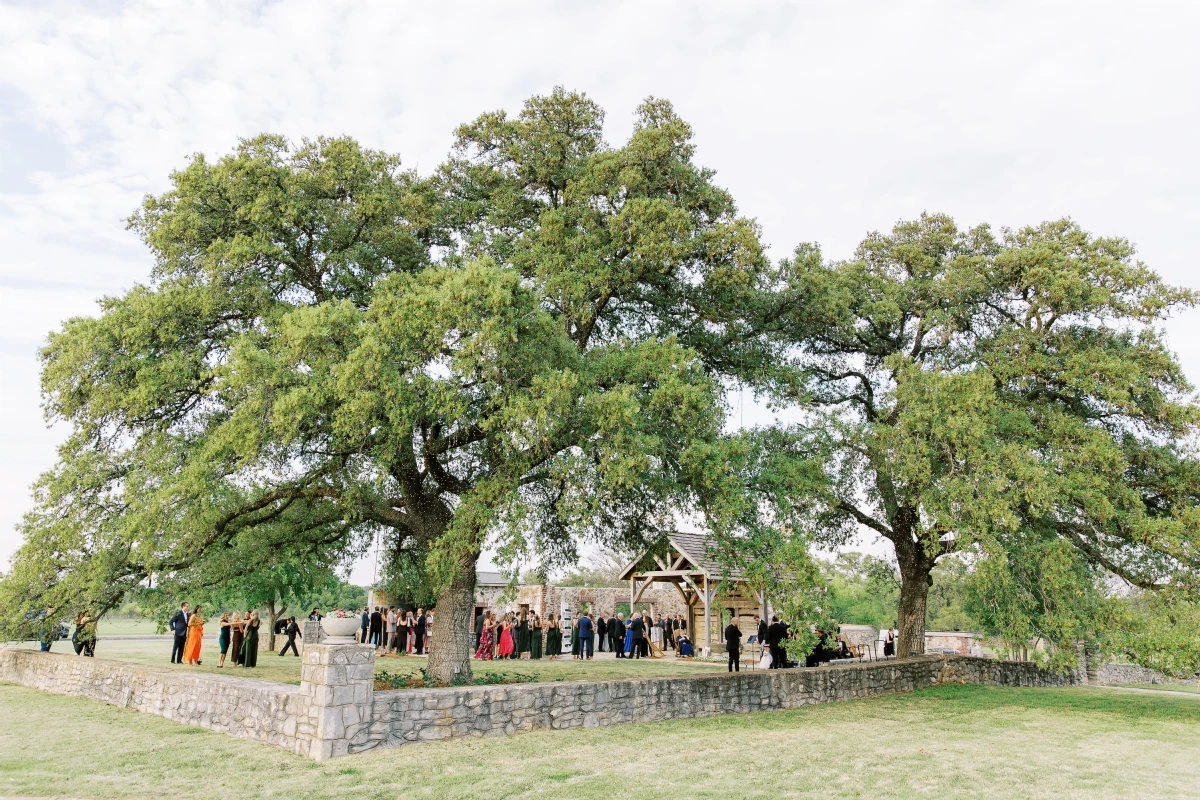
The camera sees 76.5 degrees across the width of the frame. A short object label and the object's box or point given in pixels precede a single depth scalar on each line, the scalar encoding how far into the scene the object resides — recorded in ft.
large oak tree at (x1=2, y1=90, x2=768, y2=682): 35.06
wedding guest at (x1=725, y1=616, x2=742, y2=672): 50.42
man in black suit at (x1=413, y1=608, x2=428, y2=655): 70.08
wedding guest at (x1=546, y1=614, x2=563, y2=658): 74.49
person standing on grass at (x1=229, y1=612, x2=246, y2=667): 57.47
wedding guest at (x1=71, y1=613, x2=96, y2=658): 44.98
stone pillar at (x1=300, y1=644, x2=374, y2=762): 27.17
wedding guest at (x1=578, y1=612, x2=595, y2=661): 70.28
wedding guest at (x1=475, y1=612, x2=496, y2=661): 71.46
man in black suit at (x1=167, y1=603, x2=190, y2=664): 58.34
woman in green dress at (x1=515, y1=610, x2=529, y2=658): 73.82
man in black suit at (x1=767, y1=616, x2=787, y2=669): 52.85
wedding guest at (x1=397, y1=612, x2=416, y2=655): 71.26
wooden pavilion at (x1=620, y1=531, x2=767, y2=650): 74.42
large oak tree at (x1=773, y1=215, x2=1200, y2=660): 43.24
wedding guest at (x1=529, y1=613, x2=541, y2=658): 72.74
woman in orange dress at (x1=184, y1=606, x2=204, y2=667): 56.08
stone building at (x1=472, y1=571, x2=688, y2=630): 98.12
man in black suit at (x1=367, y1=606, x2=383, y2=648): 68.28
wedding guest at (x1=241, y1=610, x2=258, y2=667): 55.62
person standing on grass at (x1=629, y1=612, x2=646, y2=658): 74.08
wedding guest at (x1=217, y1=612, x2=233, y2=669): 54.34
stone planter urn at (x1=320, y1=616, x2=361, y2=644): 28.76
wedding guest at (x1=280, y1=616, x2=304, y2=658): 70.54
